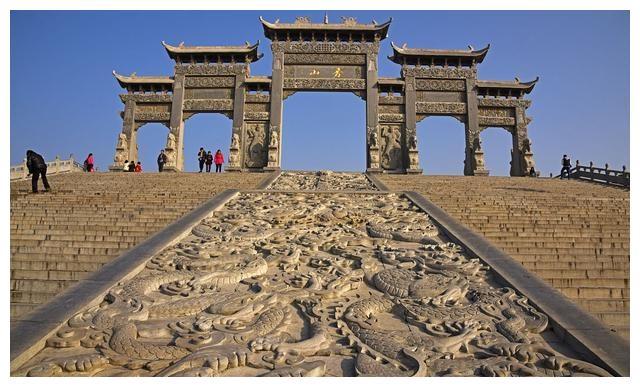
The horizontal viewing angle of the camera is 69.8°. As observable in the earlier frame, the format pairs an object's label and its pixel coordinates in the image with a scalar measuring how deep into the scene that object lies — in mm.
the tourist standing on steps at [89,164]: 18109
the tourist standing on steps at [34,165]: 9133
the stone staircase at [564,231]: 4684
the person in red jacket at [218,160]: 19297
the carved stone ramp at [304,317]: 2941
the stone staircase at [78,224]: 4953
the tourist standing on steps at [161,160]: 19703
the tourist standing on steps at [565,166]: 17259
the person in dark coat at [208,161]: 19375
